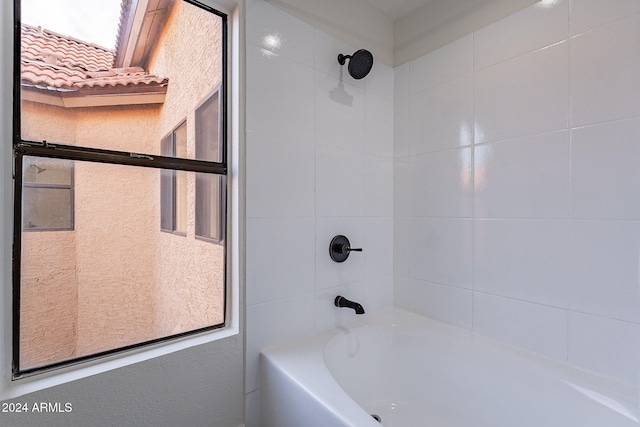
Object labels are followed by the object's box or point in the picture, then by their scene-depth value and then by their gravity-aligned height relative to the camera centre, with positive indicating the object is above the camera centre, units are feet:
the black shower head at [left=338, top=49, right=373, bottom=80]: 4.96 +2.54
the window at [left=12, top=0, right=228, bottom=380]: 3.04 +0.33
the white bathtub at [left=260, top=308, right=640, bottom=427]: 3.47 -2.32
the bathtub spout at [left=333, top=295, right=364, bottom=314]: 4.98 -1.56
